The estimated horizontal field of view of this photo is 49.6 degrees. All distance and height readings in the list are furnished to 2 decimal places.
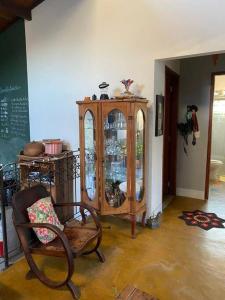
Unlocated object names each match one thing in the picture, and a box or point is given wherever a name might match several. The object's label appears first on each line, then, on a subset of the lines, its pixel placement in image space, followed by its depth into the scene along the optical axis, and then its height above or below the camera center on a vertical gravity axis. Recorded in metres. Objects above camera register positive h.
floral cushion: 2.19 -0.87
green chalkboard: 4.23 +0.50
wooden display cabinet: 2.79 -0.41
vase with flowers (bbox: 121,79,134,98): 2.96 +0.46
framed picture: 3.18 +0.08
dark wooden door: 4.02 -0.24
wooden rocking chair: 1.98 -1.08
